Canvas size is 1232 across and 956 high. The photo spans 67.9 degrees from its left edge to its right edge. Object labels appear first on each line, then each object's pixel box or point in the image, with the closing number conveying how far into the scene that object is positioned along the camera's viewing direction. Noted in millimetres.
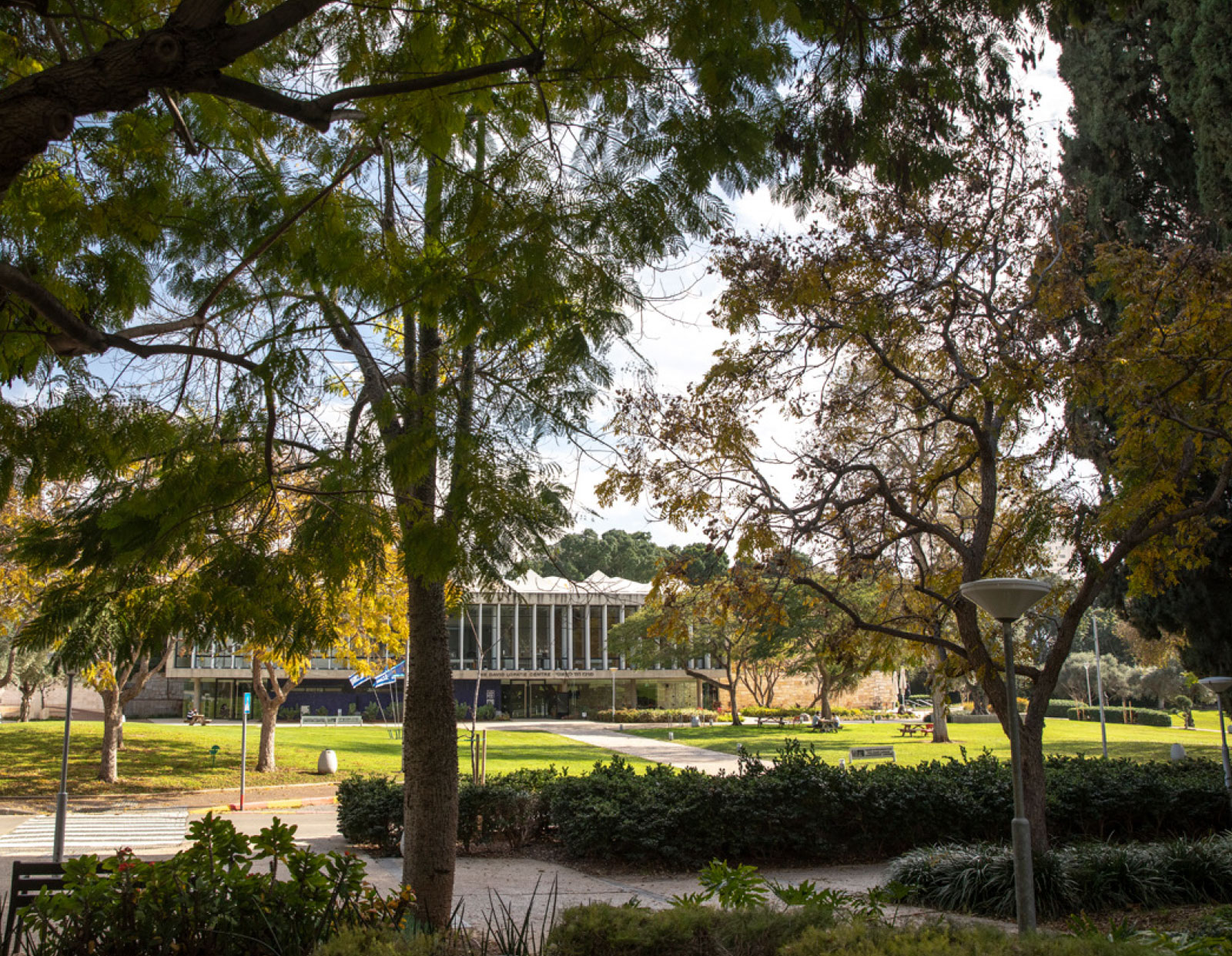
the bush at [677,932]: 4484
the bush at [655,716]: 55750
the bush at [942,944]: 3957
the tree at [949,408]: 10766
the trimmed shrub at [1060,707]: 67275
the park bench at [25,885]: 5167
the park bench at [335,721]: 49094
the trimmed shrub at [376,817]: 14359
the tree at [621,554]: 75125
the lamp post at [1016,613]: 7566
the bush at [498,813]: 14875
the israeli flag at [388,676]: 24516
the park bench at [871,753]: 21775
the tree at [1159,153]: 13156
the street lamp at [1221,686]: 13978
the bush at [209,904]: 4586
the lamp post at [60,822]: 11453
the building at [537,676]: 56616
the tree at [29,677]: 34272
